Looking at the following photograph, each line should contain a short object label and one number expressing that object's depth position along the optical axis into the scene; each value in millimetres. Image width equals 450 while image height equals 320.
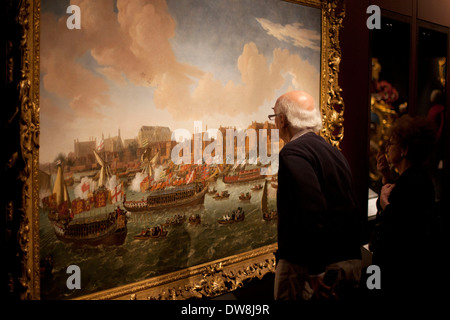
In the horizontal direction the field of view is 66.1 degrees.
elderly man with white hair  1743
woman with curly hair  2195
